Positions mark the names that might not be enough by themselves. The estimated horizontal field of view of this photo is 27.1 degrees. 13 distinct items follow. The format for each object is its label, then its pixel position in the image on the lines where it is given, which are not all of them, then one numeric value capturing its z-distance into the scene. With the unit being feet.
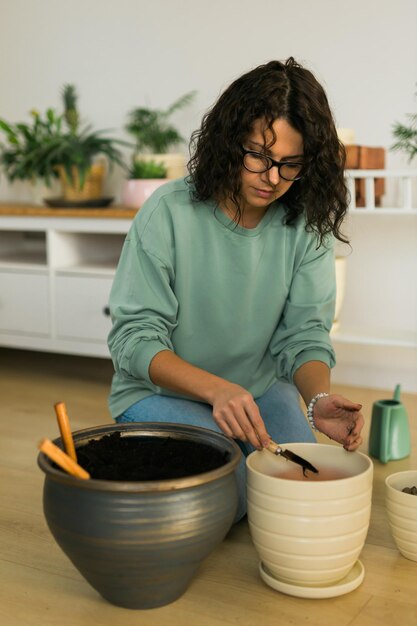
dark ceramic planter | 4.23
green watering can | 7.55
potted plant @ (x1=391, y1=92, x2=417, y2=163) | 7.38
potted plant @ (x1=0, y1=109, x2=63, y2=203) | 10.54
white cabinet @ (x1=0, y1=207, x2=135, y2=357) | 9.98
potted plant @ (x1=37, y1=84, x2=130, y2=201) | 10.40
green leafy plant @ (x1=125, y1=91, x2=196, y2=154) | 10.55
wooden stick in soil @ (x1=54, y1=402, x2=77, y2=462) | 4.57
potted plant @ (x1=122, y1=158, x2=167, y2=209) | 9.93
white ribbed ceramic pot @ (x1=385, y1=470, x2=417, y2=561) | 5.24
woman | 5.32
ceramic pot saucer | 4.85
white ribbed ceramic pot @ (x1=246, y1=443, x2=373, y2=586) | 4.58
